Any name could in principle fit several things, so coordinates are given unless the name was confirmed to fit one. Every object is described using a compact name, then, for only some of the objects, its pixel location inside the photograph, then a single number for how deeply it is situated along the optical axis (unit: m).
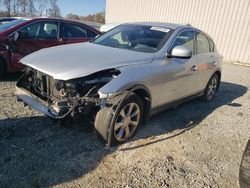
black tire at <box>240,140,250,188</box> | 1.90
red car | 4.13
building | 9.45
